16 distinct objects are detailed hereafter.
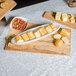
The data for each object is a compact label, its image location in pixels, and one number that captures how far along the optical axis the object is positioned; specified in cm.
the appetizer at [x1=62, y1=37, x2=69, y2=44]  73
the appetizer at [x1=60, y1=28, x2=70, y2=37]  76
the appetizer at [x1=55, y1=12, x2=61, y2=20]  88
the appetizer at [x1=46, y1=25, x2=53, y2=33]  75
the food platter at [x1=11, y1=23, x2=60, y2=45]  71
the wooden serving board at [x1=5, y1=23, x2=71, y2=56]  70
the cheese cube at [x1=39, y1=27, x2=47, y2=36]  74
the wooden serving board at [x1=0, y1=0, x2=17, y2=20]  74
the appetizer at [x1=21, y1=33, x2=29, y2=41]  71
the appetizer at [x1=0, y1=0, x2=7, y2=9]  76
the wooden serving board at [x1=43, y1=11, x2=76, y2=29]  85
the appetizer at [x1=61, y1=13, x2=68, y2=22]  86
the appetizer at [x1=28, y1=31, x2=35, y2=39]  72
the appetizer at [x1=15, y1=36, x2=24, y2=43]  70
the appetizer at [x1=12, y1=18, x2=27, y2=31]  82
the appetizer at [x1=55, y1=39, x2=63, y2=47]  70
